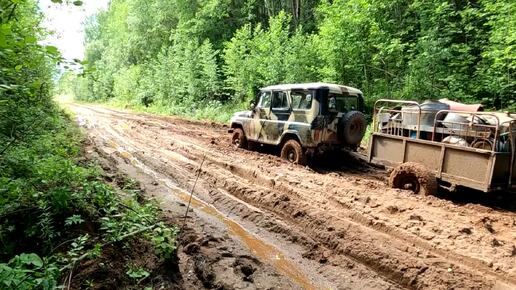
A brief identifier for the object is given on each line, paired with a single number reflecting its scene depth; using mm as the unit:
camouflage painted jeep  8242
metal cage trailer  5590
